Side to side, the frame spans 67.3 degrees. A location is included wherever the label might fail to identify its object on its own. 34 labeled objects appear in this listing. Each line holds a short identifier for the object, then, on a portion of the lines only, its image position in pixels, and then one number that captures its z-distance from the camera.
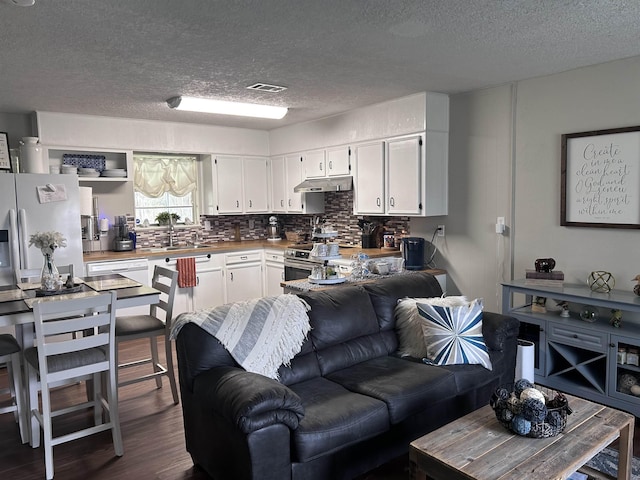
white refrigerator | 4.34
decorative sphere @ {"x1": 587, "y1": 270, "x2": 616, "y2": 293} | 3.55
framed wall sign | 3.47
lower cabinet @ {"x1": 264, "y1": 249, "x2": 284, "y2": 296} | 6.07
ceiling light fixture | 4.46
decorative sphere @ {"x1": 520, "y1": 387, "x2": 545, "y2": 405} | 2.05
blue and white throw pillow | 3.00
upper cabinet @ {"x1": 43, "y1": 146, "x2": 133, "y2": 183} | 5.31
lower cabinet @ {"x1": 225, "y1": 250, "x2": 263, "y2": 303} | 6.06
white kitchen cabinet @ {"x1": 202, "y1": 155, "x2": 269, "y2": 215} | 6.23
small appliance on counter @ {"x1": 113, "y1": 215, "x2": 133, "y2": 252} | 5.58
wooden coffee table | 1.82
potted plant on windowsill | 6.19
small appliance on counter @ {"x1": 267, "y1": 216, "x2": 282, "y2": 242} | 6.73
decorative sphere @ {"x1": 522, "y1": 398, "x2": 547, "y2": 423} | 2.02
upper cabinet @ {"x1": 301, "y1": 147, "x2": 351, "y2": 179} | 5.37
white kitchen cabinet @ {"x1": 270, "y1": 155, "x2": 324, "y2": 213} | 6.18
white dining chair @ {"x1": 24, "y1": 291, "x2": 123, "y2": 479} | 2.62
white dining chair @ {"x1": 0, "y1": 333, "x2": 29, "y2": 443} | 3.02
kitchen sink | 5.74
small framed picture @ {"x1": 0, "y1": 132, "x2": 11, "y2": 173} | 4.91
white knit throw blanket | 2.63
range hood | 5.30
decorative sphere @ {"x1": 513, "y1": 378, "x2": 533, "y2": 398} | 2.19
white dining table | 2.81
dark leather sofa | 2.17
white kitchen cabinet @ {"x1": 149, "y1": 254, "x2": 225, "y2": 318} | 5.66
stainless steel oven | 5.40
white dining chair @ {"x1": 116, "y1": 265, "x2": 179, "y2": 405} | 3.47
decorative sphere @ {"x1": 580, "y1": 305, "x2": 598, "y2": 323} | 3.56
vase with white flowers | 3.34
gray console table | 3.23
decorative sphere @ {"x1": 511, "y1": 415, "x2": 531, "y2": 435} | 2.03
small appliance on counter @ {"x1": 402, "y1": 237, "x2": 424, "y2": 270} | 4.82
